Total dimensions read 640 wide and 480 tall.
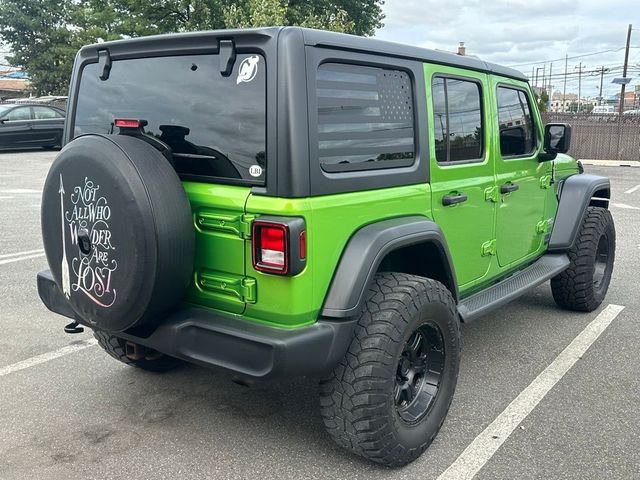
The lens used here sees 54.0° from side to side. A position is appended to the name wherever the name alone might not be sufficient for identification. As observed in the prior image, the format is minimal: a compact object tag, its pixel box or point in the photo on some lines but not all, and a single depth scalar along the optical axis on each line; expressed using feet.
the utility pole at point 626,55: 118.83
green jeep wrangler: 8.20
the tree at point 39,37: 126.72
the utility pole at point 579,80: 279.90
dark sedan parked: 57.93
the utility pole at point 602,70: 210.14
